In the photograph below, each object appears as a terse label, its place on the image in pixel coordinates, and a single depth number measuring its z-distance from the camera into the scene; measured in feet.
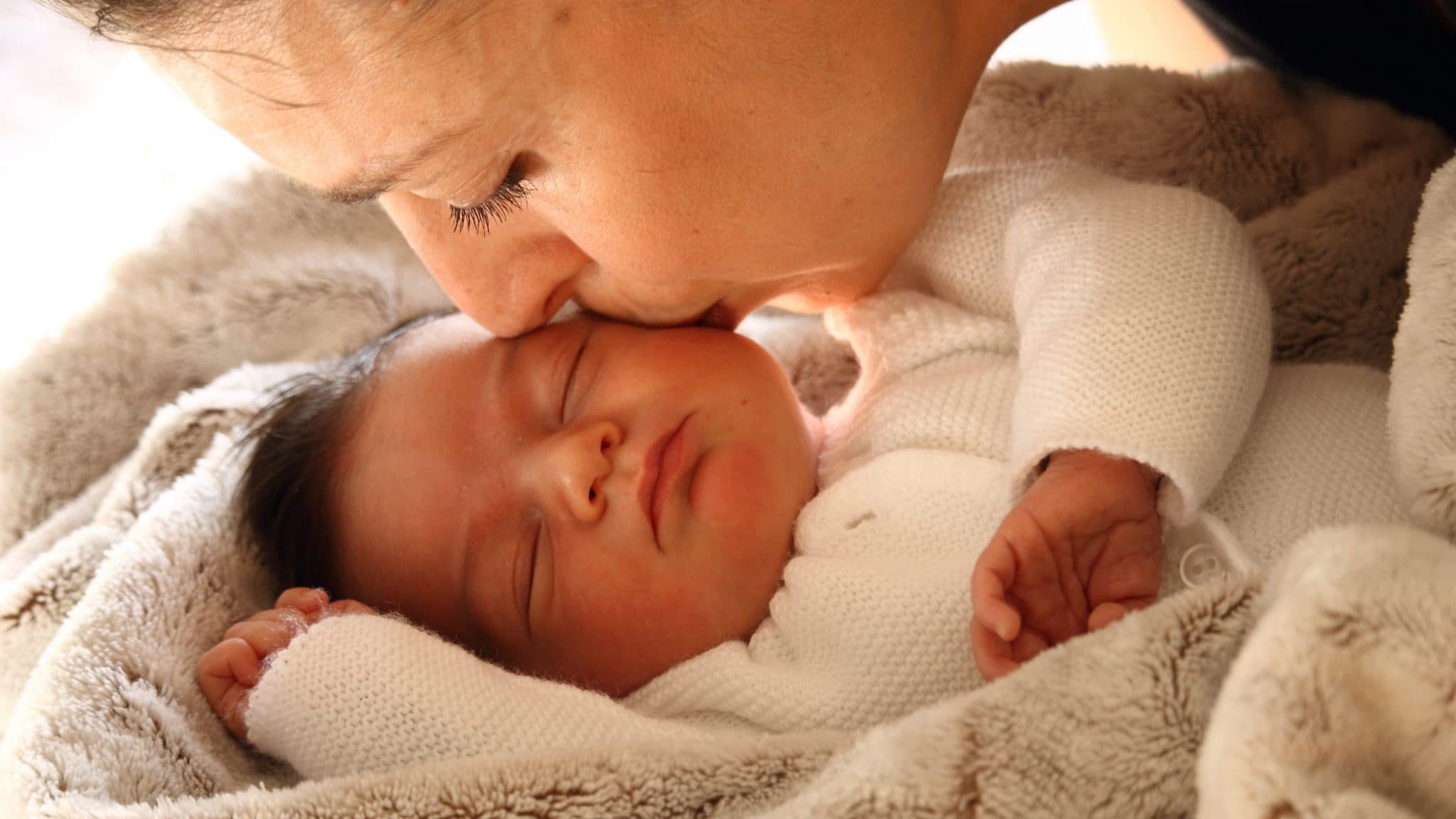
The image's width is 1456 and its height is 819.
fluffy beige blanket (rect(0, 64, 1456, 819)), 1.85
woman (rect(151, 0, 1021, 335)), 2.00
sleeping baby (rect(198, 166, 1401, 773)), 2.11
